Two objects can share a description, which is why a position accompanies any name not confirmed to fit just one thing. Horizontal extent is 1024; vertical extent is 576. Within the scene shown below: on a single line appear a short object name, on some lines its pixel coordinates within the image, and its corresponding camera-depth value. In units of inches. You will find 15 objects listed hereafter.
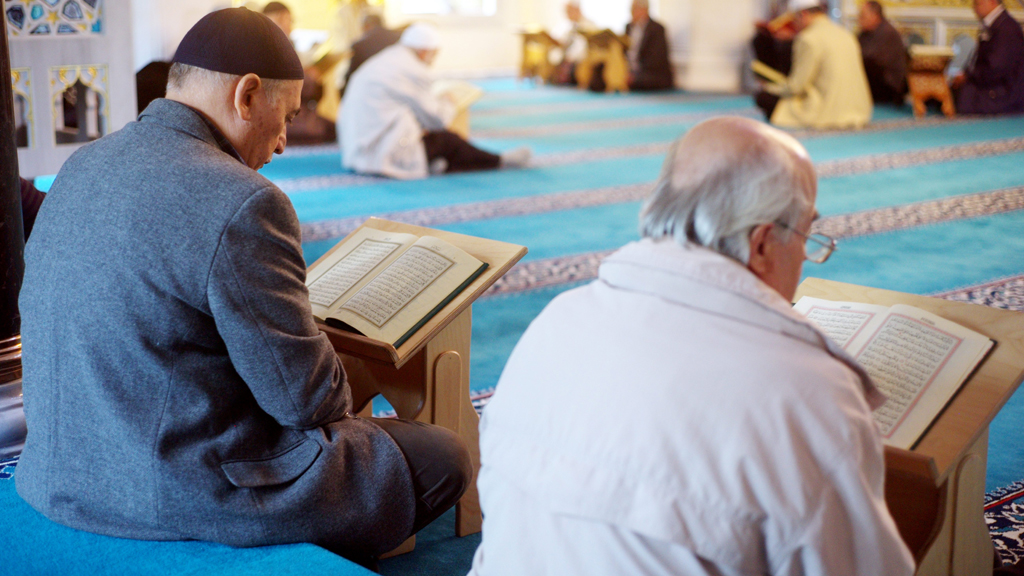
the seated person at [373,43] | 309.0
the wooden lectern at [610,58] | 484.1
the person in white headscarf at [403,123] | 262.5
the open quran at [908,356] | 56.1
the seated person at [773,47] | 432.6
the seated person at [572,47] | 513.0
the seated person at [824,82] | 344.2
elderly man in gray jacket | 54.9
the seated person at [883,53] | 401.7
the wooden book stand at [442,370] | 74.5
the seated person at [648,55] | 477.7
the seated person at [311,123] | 316.5
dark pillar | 94.1
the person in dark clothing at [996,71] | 371.2
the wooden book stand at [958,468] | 53.1
